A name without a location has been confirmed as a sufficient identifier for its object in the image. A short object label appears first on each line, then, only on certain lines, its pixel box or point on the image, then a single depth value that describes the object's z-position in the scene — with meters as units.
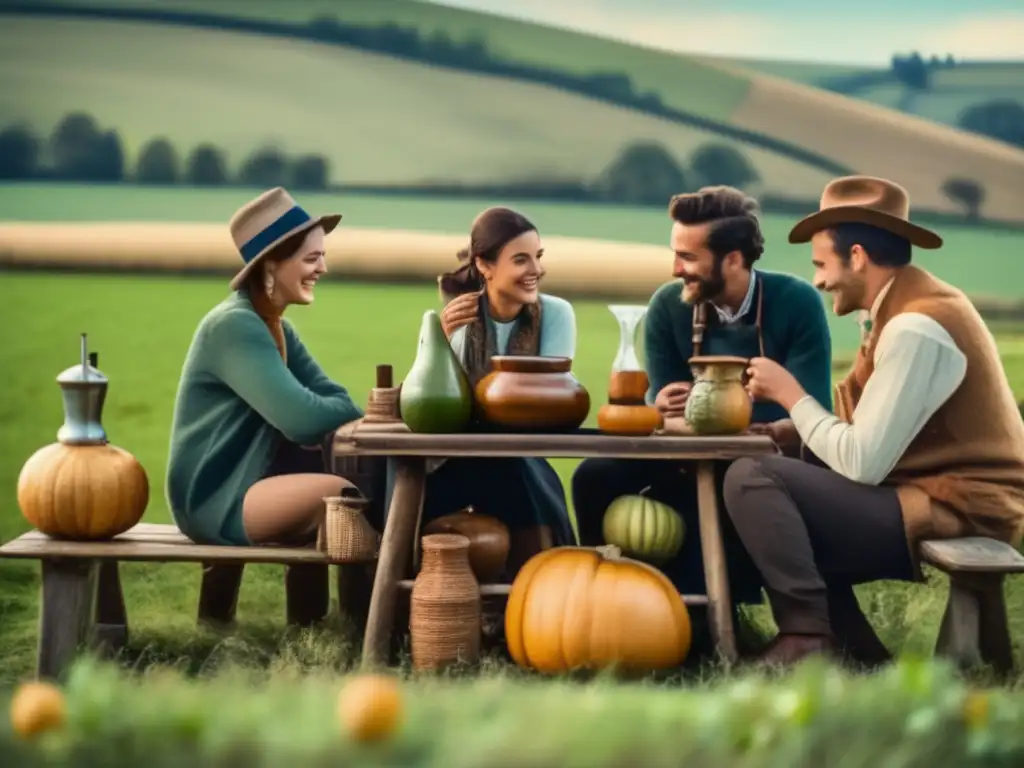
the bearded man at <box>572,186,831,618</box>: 10.49
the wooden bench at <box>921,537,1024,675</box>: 8.89
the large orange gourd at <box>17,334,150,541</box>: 9.55
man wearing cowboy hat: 9.02
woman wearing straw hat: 9.74
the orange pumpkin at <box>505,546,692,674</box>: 8.95
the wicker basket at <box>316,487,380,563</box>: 9.39
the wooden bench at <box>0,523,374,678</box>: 9.48
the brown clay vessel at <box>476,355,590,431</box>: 9.18
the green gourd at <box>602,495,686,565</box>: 9.70
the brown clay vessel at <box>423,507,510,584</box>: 9.85
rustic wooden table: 8.99
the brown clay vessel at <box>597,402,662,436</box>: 9.19
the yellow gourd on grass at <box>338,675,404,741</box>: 5.34
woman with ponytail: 10.48
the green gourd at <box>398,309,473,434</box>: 9.14
